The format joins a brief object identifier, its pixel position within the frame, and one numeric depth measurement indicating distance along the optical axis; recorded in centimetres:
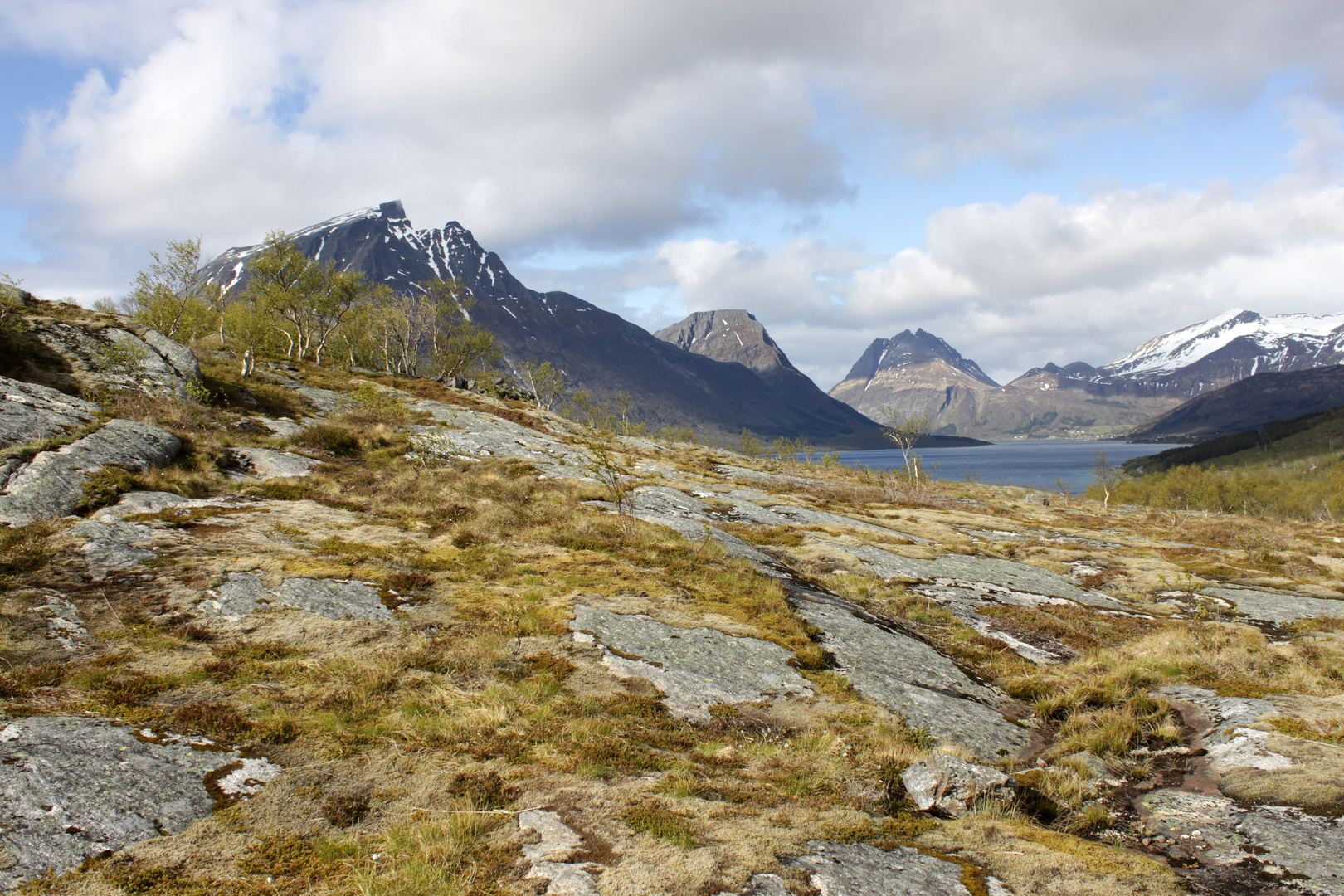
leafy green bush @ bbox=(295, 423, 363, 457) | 3634
